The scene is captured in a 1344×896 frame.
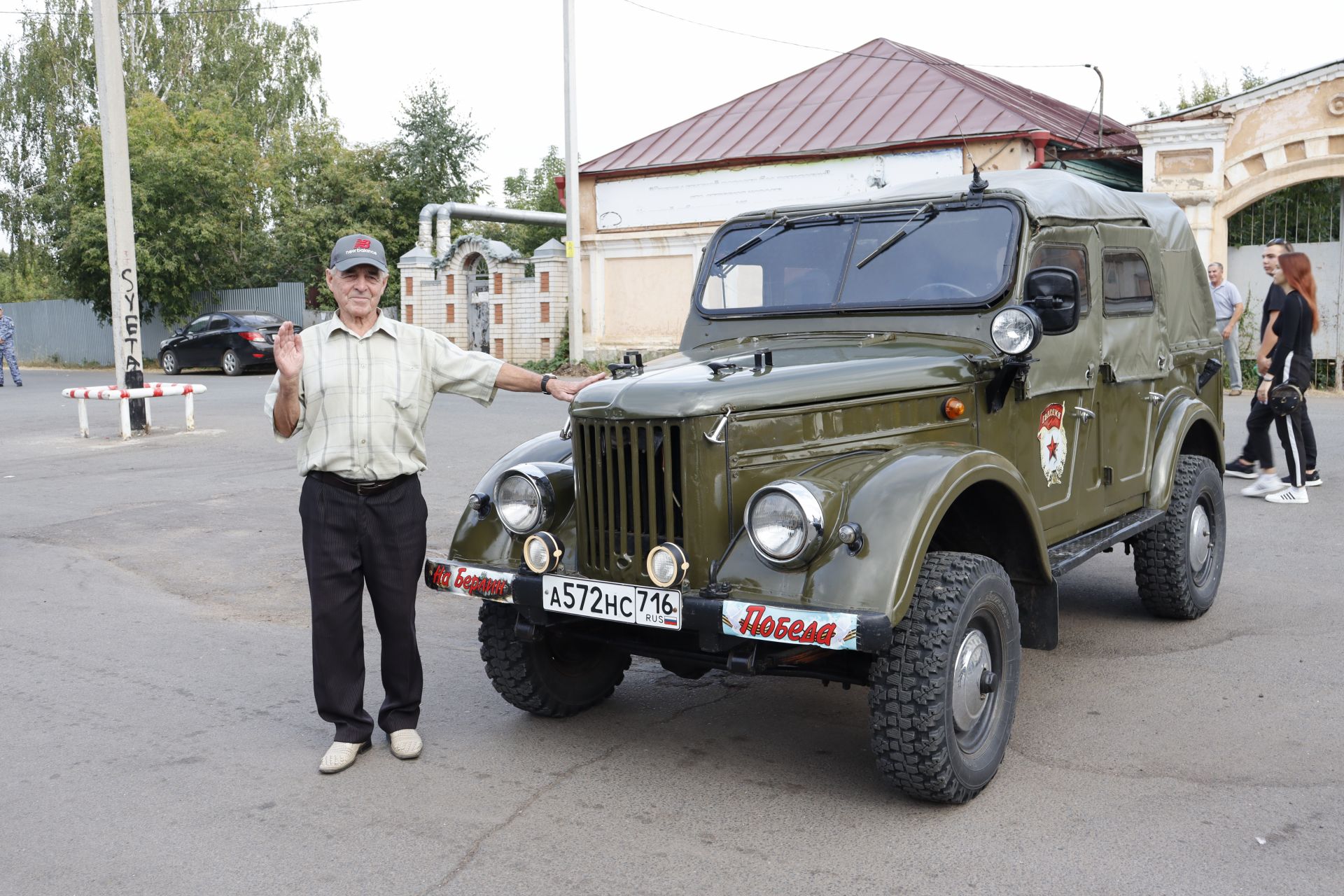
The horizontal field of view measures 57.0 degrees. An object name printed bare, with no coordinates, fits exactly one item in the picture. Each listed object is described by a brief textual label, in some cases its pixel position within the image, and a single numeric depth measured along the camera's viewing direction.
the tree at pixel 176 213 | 29.73
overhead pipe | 27.67
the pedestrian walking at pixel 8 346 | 24.41
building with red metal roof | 20.42
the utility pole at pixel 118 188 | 13.70
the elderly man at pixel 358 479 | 4.27
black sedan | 26.38
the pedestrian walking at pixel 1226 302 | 12.12
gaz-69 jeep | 3.72
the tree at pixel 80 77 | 37.91
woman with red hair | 8.95
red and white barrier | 13.66
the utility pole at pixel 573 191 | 21.14
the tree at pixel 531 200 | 43.28
